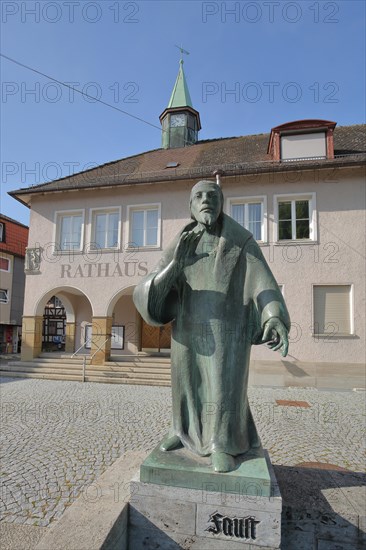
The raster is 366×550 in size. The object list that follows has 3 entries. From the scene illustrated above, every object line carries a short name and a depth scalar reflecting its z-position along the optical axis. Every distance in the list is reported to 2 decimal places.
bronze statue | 2.46
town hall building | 12.20
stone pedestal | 2.12
